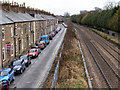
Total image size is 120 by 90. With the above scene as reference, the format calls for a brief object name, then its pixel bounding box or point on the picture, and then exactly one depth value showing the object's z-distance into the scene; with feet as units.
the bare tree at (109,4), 365.01
